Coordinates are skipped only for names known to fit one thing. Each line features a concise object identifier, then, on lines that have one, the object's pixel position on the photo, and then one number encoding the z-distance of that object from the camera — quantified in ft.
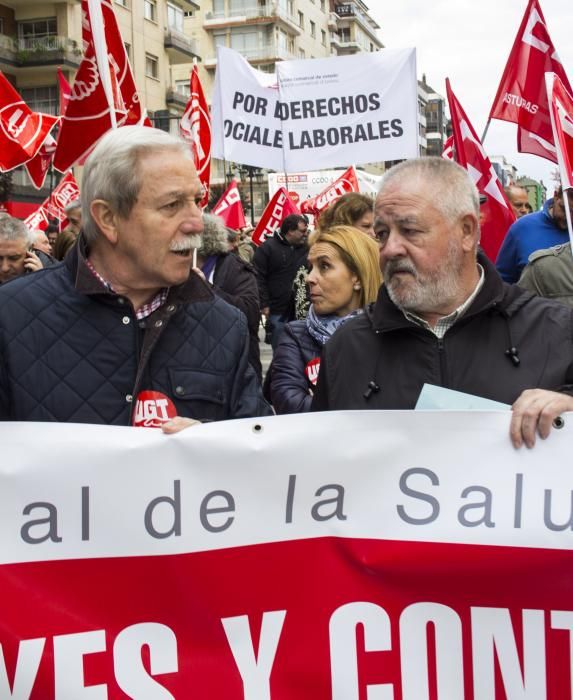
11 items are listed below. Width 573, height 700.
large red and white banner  6.61
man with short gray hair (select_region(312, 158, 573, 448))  8.00
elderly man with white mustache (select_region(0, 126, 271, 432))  7.88
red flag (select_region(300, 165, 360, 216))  41.19
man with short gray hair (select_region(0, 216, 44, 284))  17.08
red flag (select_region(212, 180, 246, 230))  41.88
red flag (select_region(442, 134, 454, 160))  41.11
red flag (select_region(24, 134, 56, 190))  40.47
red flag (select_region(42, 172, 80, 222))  45.52
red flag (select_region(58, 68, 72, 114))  42.52
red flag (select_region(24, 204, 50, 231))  40.88
